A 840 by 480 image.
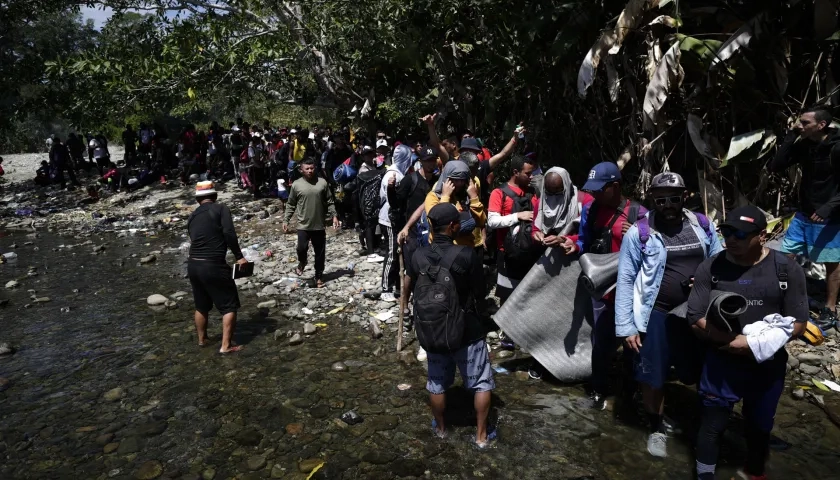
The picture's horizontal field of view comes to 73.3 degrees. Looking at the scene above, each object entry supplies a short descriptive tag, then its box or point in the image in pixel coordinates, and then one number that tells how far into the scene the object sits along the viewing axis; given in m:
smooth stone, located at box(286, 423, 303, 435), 4.19
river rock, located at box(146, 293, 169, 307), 7.40
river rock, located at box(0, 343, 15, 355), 5.95
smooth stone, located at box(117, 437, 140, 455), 4.06
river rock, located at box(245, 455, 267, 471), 3.79
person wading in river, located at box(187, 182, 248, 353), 5.48
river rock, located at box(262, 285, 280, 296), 7.62
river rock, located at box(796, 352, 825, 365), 4.54
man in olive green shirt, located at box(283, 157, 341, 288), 7.36
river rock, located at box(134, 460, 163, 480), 3.75
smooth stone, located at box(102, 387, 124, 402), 4.87
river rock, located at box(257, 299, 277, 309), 7.12
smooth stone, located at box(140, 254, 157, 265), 9.88
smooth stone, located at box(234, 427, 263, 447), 4.08
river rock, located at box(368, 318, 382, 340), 5.88
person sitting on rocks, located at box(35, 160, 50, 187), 19.27
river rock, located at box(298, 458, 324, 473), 3.74
